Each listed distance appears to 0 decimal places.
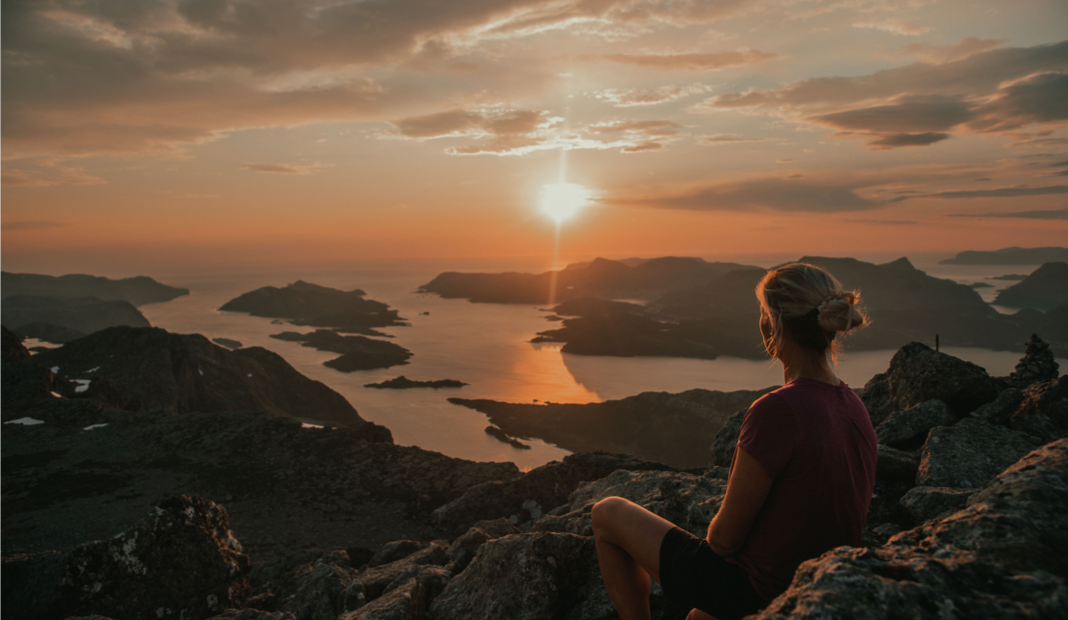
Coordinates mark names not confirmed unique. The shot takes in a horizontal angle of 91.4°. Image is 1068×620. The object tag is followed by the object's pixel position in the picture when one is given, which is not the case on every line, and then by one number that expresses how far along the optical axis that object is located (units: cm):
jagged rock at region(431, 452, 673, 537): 1252
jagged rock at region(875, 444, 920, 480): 626
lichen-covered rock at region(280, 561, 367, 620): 623
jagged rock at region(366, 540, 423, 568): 880
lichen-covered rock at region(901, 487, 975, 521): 480
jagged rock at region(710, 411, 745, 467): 820
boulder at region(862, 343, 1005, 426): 823
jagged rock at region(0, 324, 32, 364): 2341
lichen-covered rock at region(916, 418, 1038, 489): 578
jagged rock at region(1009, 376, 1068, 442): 716
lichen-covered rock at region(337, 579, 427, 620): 506
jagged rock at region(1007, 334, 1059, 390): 1006
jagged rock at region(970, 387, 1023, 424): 745
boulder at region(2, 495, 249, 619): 657
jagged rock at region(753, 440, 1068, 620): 175
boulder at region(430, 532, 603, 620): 480
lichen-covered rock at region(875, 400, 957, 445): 759
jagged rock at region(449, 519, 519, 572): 704
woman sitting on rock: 254
